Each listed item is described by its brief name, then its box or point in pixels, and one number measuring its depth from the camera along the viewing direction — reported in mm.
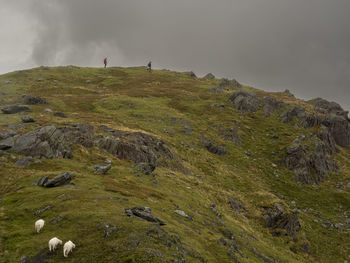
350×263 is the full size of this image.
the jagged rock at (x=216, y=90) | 119069
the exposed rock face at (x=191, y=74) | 179850
